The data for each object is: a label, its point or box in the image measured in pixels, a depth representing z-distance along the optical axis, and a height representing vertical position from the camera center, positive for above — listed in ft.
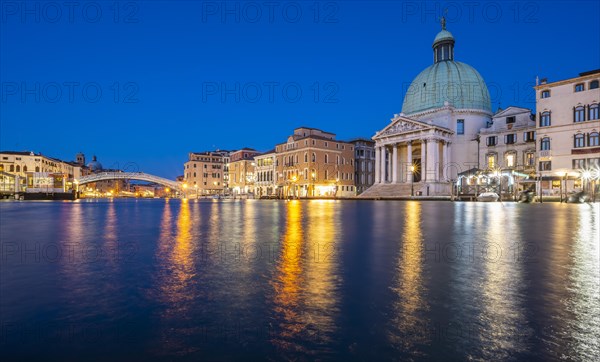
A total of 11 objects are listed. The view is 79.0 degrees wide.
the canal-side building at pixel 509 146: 170.81 +21.99
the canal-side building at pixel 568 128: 143.13 +25.97
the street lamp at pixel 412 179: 186.19 +6.90
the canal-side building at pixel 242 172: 318.24 +16.55
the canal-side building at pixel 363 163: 267.80 +19.97
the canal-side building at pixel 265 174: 283.59 +12.80
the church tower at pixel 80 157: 609.01 +54.30
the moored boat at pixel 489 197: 128.68 -2.35
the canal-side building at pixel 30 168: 243.81 +20.07
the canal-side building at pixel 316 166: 246.06 +17.00
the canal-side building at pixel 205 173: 374.22 +17.38
